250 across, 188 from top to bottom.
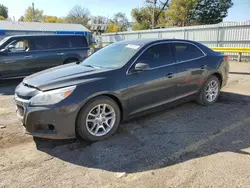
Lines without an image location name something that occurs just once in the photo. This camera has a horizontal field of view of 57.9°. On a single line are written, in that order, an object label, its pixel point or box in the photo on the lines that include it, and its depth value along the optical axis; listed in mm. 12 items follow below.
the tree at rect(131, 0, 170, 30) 41500
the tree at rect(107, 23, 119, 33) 55781
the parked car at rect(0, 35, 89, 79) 8266
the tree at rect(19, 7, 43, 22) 69388
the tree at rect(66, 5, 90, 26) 66688
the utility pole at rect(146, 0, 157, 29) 39000
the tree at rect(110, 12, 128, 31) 66888
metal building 30344
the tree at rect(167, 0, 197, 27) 36344
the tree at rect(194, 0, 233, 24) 37844
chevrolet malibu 3328
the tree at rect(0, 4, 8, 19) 75000
